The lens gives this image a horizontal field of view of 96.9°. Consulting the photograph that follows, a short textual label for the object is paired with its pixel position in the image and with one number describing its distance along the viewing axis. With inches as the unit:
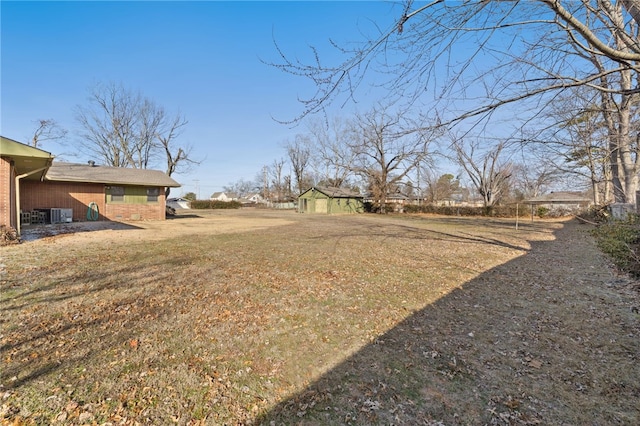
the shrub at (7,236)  339.0
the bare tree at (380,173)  1309.5
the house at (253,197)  3153.1
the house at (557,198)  1795.6
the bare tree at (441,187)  1781.5
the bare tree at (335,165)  1702.8
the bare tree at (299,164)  2014.0
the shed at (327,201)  1359.5
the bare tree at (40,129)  1074.6
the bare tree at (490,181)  1392.7
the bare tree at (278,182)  2215.8
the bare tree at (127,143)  1222.3
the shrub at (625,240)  224.6
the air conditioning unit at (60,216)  623.3
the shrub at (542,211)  1212.7
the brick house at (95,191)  613.0
